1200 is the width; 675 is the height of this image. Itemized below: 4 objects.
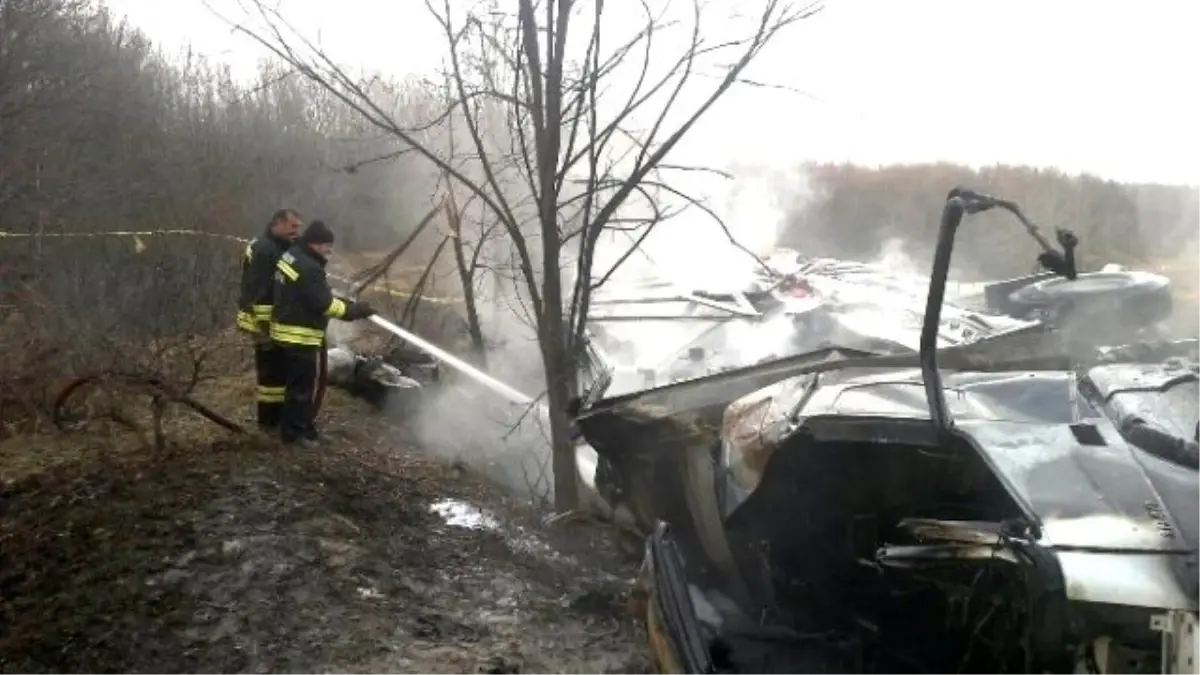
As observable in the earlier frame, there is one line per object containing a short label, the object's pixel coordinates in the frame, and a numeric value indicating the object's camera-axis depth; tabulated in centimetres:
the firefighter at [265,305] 687
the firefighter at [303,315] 644
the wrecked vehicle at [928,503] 250
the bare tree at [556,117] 498
